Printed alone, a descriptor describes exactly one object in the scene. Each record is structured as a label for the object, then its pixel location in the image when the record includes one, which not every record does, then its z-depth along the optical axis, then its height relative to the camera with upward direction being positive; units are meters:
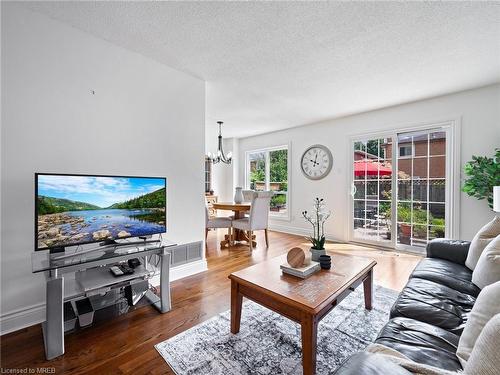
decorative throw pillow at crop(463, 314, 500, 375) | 0.61 -0.45
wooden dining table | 4.17 -0.51
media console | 1.50 -0.72
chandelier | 4.67 +0.63
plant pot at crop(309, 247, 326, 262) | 1.96 -0.54
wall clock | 4.70 +0.57
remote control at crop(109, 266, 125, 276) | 1.88 -0.69
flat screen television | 1.66 -0.17
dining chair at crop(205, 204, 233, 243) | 4.19 -0.63
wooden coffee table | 1.29 -0.64
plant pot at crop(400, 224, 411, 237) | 3.79 -0.66
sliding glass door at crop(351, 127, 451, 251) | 3.52 +0.03
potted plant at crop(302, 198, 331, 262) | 1.97 -0.51
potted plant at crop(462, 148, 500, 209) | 2.65 +0.16
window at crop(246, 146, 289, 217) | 5.70 +0.38
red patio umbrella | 4.02 +0.38
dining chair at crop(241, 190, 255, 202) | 5.10 -0.16
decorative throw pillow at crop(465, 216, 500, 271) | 1.83 -0.40
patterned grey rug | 1.43 -1.08
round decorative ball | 1.74 -0.52
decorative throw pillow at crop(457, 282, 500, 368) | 0.92 -0.52
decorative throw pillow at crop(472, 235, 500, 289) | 1.47 -0.50
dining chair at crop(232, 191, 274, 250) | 3.90 -0.47
